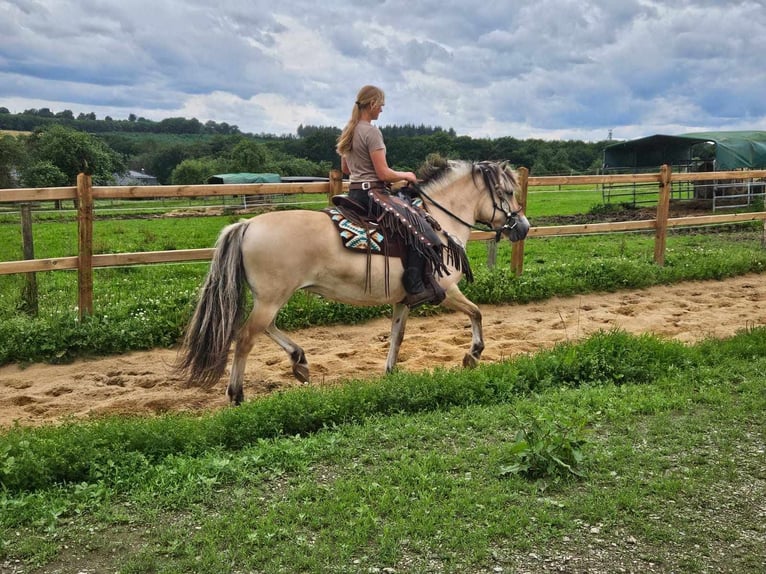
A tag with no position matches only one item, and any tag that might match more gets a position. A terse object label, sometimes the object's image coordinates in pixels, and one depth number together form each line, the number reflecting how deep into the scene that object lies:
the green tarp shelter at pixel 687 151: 25.73
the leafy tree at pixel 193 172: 50.69
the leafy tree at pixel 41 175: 38.84
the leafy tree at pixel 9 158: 39.12
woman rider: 5.63
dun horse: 5.34
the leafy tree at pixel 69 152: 43.16
